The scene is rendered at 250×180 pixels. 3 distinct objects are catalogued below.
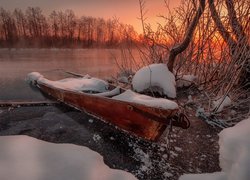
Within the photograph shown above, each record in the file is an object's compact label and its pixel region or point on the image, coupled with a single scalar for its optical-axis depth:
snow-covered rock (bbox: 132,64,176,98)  3.38
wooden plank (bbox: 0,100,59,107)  3.57
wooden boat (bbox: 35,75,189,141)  2.32
